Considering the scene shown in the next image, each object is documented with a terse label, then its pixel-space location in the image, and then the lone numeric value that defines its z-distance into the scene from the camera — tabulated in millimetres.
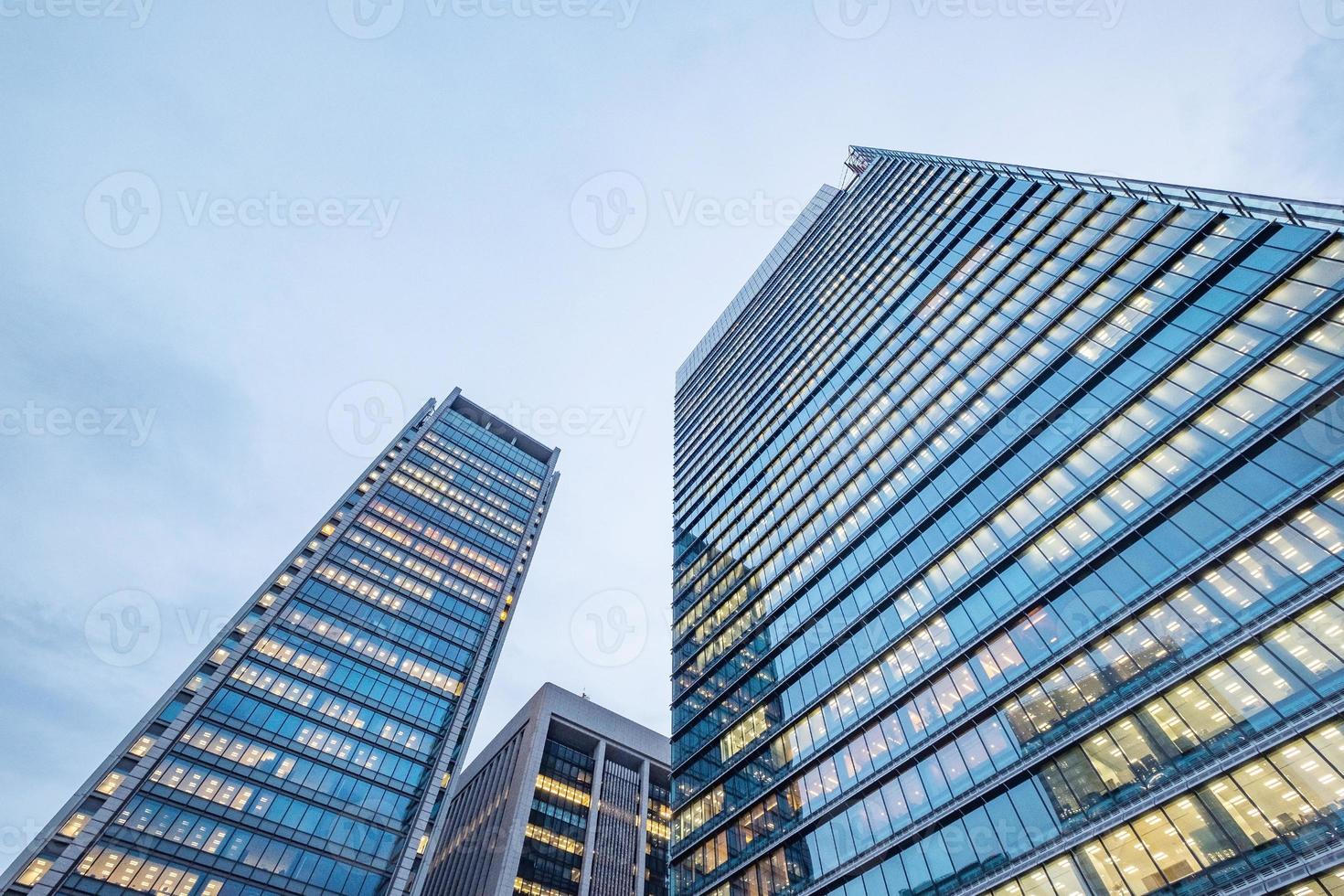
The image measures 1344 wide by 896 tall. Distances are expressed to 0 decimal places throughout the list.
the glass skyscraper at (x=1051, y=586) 23438
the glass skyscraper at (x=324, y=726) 46562
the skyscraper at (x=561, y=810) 71188
